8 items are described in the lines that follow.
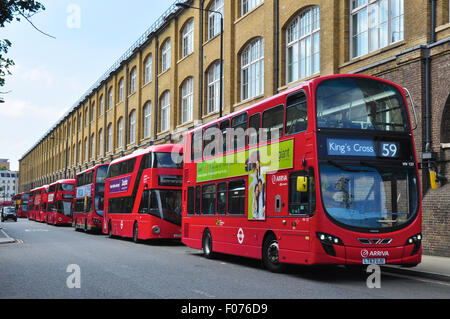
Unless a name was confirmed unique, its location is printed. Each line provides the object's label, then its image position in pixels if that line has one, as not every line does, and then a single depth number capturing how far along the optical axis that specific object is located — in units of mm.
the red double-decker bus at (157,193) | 21438
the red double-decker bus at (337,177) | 10594
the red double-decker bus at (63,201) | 44500
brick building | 16484
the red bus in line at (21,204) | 73562
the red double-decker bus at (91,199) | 32188
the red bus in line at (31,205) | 61969
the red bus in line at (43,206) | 51681
